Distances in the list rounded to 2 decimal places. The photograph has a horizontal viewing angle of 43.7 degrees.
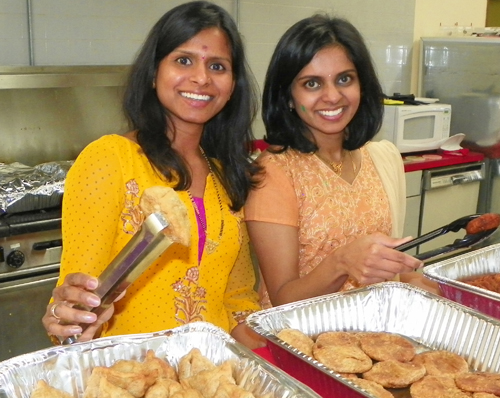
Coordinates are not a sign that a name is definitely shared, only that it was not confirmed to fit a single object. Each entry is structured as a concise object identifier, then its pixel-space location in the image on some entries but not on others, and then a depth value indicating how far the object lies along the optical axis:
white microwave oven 3.67
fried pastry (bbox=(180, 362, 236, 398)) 0.95
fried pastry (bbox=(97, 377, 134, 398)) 0.90
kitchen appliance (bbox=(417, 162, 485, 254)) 3.64
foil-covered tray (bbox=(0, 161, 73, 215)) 2.25
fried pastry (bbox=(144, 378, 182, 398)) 0.91
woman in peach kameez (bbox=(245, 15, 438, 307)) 1.54
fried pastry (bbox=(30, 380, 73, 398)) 0.91
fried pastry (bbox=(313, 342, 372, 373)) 1.08
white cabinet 3.53
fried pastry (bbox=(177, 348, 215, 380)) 1.00
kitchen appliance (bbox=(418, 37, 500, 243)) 3.88
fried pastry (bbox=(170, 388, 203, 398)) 0.90
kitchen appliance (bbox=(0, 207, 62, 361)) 2.24
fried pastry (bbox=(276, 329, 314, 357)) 1.13
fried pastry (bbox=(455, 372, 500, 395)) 1.05
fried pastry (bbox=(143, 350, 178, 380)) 0.98
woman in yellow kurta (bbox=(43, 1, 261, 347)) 1.31
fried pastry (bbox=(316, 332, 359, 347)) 1.18
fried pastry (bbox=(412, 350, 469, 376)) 1.12
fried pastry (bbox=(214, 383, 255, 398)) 0.90
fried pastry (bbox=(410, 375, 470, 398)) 1.03
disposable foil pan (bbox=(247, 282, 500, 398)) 1.17
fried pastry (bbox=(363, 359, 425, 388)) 1.07
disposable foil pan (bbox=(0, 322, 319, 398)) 0.95
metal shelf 2.41
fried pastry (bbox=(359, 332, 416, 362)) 1.15
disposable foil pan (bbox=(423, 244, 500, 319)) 1.30
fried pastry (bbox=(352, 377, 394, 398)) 1.00
